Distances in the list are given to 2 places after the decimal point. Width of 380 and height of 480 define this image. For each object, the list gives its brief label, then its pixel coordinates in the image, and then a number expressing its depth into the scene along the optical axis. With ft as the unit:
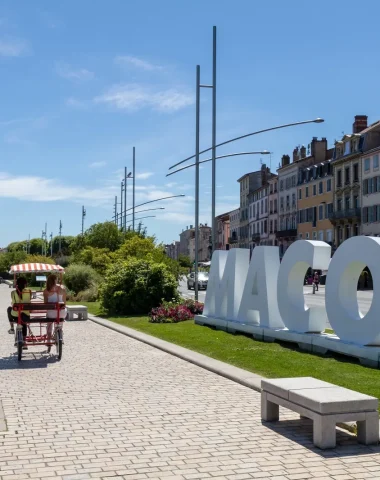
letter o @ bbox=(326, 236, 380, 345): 43.82
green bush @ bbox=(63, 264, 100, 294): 141.69
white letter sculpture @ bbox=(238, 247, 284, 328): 57.98
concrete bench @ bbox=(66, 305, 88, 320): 87.81
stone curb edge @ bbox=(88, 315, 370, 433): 35.62
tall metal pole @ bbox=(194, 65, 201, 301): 94.11
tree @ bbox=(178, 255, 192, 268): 377.79
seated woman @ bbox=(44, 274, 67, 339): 49.39
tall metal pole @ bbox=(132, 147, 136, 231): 200.23
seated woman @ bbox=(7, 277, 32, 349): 49.39
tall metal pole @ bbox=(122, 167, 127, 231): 209.05
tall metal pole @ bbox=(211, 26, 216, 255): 91.50
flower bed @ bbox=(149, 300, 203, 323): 77.25
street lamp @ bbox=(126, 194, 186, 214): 154.63
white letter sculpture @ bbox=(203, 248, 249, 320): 64.95
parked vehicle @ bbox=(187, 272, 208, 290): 191.31
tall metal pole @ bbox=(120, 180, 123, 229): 209.41
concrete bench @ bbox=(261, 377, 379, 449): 23.35
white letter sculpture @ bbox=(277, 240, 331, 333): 51.08
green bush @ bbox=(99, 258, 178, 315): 91.35
